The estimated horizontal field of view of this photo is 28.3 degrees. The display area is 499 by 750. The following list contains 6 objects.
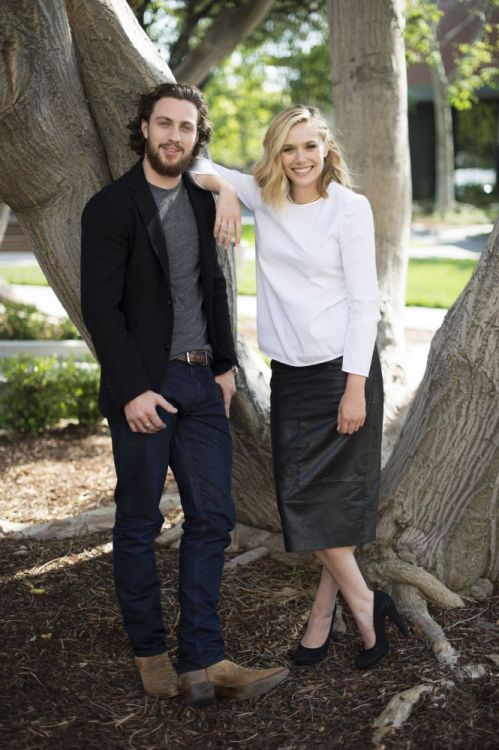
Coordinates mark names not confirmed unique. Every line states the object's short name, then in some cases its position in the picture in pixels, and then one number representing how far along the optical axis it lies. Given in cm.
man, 337
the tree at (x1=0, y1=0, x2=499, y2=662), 383
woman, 351
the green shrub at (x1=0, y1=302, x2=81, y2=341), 999
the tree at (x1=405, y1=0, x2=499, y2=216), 821
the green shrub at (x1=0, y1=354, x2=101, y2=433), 746
